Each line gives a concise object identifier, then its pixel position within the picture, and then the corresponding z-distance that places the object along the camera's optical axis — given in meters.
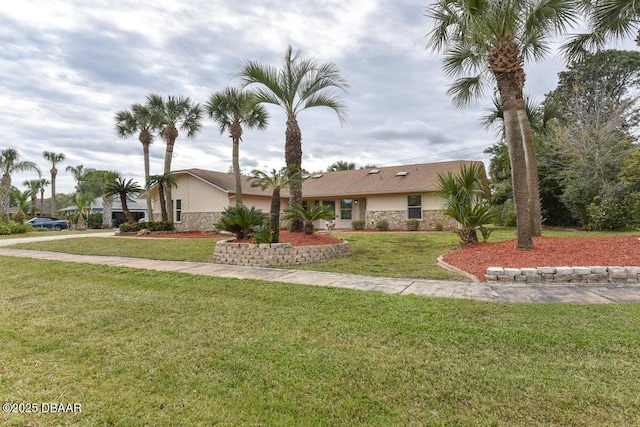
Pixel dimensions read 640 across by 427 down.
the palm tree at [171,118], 19.44
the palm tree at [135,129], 20.83
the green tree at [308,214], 10.52
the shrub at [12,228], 21.47
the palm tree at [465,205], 9.34
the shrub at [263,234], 8.89
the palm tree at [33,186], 41.02
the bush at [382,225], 19.53
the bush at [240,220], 9.86
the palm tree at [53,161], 37.69
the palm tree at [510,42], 7.79
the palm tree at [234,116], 17.72
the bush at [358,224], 20.66
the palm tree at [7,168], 28.48
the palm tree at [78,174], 45.02
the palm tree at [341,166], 37.53
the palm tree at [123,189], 19.06
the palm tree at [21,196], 30.09
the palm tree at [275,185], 9.21
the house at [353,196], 19.09
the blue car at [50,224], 29.79
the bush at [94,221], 30.77
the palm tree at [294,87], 10.54
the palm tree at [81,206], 29.72
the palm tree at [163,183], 18.67
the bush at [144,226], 19.06
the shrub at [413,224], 18.83
